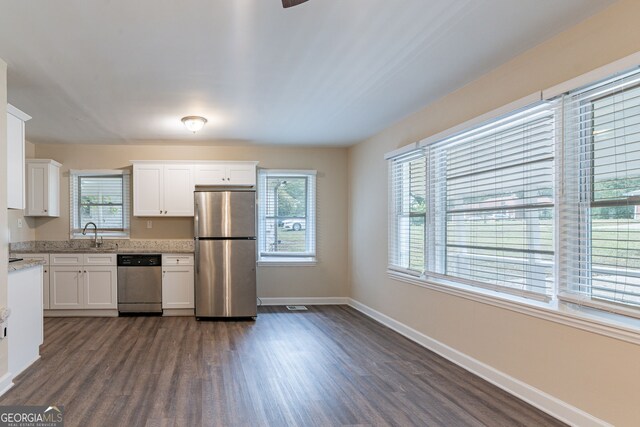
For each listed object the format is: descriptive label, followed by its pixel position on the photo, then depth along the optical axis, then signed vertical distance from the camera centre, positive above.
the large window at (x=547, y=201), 2.17 +0.06
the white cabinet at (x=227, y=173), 5.66 +0.54
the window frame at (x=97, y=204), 5.74 +0.11
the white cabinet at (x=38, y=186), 5.37 +0.35
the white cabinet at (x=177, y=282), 5.38 -0.98
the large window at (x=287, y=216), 6.14 -0.08
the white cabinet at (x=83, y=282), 5.29 -0.95
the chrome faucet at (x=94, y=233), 5.69 -0.32
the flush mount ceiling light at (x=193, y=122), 4.36 +1.00
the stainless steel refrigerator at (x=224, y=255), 5.21 -0.59
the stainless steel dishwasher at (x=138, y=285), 5.34 -1.00
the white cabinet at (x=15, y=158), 3.09 +0.43
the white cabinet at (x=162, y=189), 5.58 +0.31
